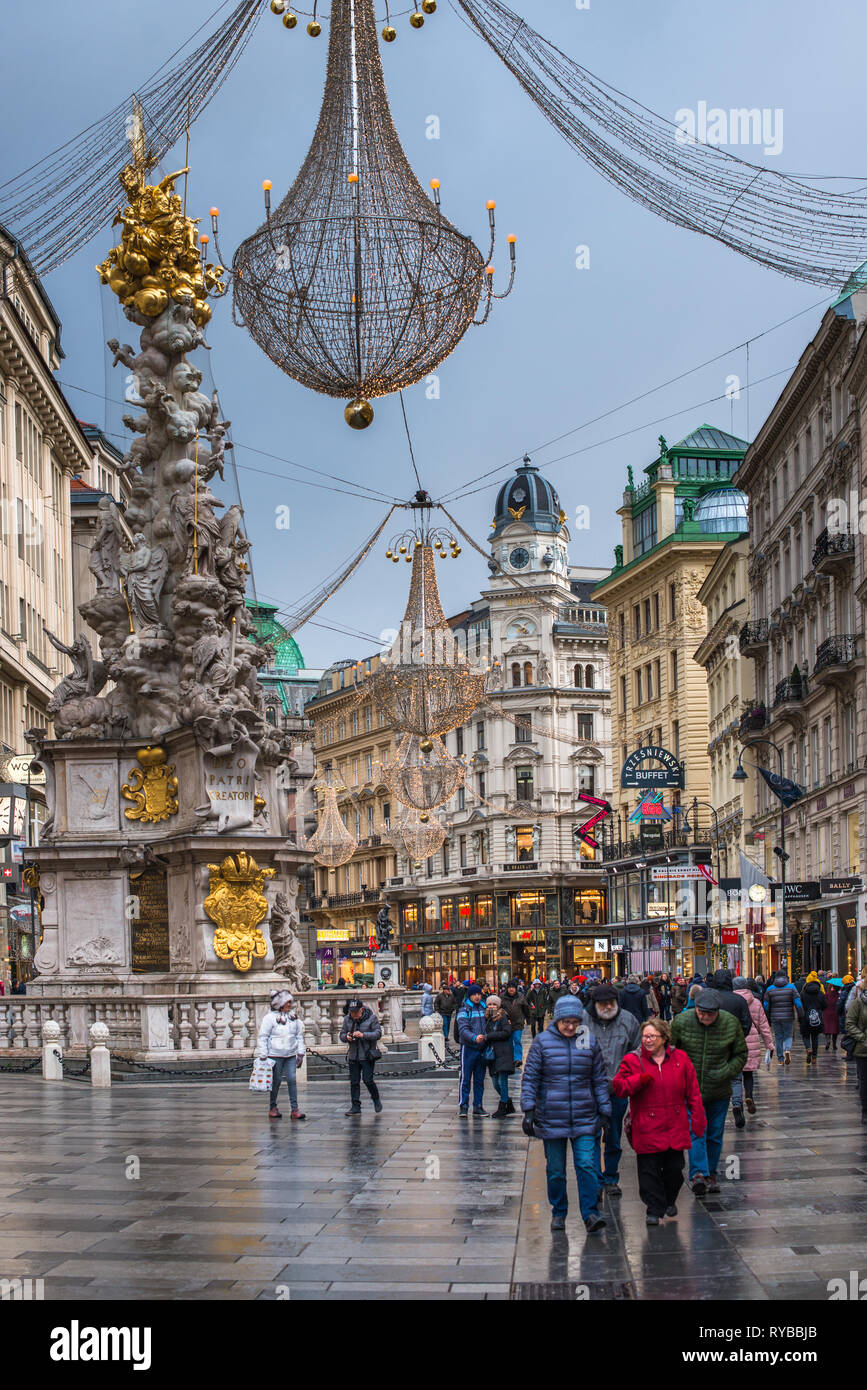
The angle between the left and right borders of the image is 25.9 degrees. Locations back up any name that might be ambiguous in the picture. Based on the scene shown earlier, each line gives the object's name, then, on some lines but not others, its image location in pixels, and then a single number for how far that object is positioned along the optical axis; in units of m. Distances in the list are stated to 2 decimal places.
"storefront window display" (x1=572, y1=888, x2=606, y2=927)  98.00
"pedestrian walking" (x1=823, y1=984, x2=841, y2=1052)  32.53
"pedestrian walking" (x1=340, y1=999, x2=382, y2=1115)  21.81
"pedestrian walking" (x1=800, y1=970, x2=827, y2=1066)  31.72
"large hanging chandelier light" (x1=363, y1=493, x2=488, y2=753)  55.22
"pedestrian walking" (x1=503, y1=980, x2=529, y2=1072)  29.98
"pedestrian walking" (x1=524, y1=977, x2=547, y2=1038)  47.76
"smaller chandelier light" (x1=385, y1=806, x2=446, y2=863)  71.00
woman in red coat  12.91
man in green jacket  14.61
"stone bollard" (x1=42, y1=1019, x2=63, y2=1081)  27.55
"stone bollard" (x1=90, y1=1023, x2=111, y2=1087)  26.05
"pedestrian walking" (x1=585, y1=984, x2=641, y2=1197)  15.34
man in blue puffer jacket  12.80
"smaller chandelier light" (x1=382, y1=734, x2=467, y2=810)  63.41
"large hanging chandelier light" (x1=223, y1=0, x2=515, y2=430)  18.47
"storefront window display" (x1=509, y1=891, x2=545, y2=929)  98.50
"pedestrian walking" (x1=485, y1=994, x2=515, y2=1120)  22.16
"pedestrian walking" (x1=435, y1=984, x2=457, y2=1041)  48.09
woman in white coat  21.52
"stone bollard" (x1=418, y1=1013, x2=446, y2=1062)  31.34
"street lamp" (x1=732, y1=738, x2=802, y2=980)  45.53
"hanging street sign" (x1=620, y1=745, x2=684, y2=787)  51.78
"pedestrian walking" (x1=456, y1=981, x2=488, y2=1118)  22.14
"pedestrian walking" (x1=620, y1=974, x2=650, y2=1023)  23.89
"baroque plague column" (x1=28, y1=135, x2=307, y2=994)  28.97
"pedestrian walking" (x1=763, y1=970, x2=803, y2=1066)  28.91
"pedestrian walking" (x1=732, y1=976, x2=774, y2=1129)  19.11
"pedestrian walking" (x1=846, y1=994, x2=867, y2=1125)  19.61
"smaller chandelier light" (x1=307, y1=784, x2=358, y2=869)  68.67
